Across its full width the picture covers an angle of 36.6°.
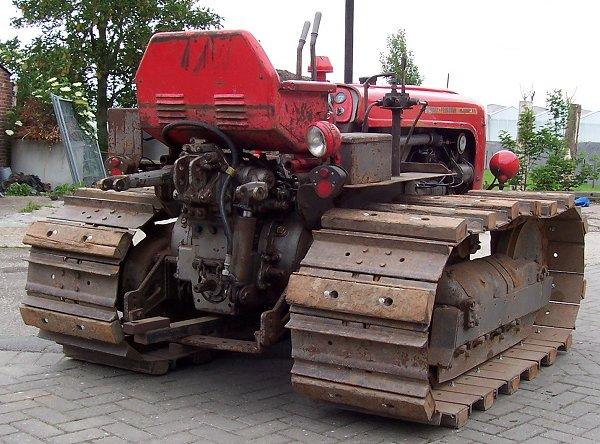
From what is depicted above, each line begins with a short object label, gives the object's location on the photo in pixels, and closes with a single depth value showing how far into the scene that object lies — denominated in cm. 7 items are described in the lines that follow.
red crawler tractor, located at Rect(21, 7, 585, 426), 475
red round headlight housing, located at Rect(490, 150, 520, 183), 791
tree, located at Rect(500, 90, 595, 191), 2073
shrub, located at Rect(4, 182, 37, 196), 1912
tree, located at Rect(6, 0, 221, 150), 2459
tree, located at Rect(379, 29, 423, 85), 2553
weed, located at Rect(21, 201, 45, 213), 1603
